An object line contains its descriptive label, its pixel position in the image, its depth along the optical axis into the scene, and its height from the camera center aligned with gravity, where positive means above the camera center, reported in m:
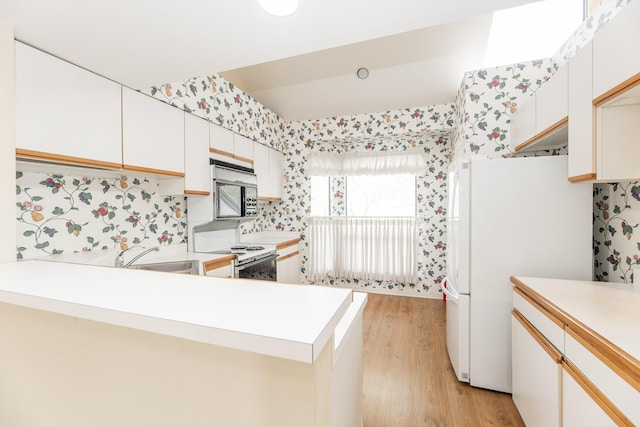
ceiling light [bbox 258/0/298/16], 1.06 +0.82
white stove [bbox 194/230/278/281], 2.60 -0.42
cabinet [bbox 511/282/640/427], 0.80 -0.62
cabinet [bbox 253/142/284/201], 3.46 +0.53
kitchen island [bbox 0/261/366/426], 0.60 -0.41
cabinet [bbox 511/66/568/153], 1.57 +0.61
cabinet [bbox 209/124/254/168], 2.65 +0.69
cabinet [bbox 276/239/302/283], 3.41 -0.69
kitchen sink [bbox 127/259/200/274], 2.07 -0.43
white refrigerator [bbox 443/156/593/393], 1.67 -0.21
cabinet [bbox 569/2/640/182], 1.08 +0.48
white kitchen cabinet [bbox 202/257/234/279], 2.19 -0.48
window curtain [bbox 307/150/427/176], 3.69 +0.67
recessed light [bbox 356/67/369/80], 3.19 +1.62
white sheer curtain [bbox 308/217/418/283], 3.72 -0.56
